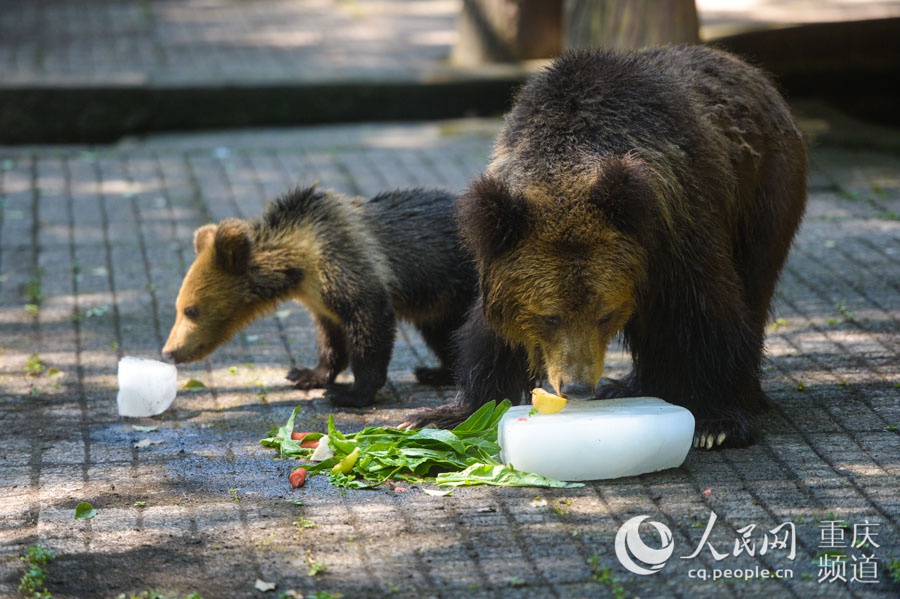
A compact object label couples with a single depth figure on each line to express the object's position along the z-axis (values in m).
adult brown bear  10.52
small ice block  12.80
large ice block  10.59
